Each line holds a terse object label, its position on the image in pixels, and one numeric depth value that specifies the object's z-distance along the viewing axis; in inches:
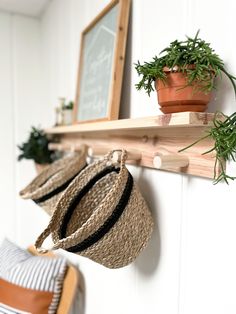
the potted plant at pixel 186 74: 23.5
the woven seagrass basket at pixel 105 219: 28.0
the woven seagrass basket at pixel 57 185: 43.3
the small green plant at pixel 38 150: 70.5
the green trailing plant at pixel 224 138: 22.3
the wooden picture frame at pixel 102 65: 38.8
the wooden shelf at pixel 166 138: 24.8
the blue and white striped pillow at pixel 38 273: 53.2
